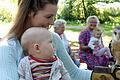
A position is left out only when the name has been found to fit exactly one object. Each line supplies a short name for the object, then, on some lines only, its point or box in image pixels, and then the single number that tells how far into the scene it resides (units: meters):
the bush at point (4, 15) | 7.56
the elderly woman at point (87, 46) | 3.81
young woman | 1.20
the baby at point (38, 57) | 1.20
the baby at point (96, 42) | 3.73
